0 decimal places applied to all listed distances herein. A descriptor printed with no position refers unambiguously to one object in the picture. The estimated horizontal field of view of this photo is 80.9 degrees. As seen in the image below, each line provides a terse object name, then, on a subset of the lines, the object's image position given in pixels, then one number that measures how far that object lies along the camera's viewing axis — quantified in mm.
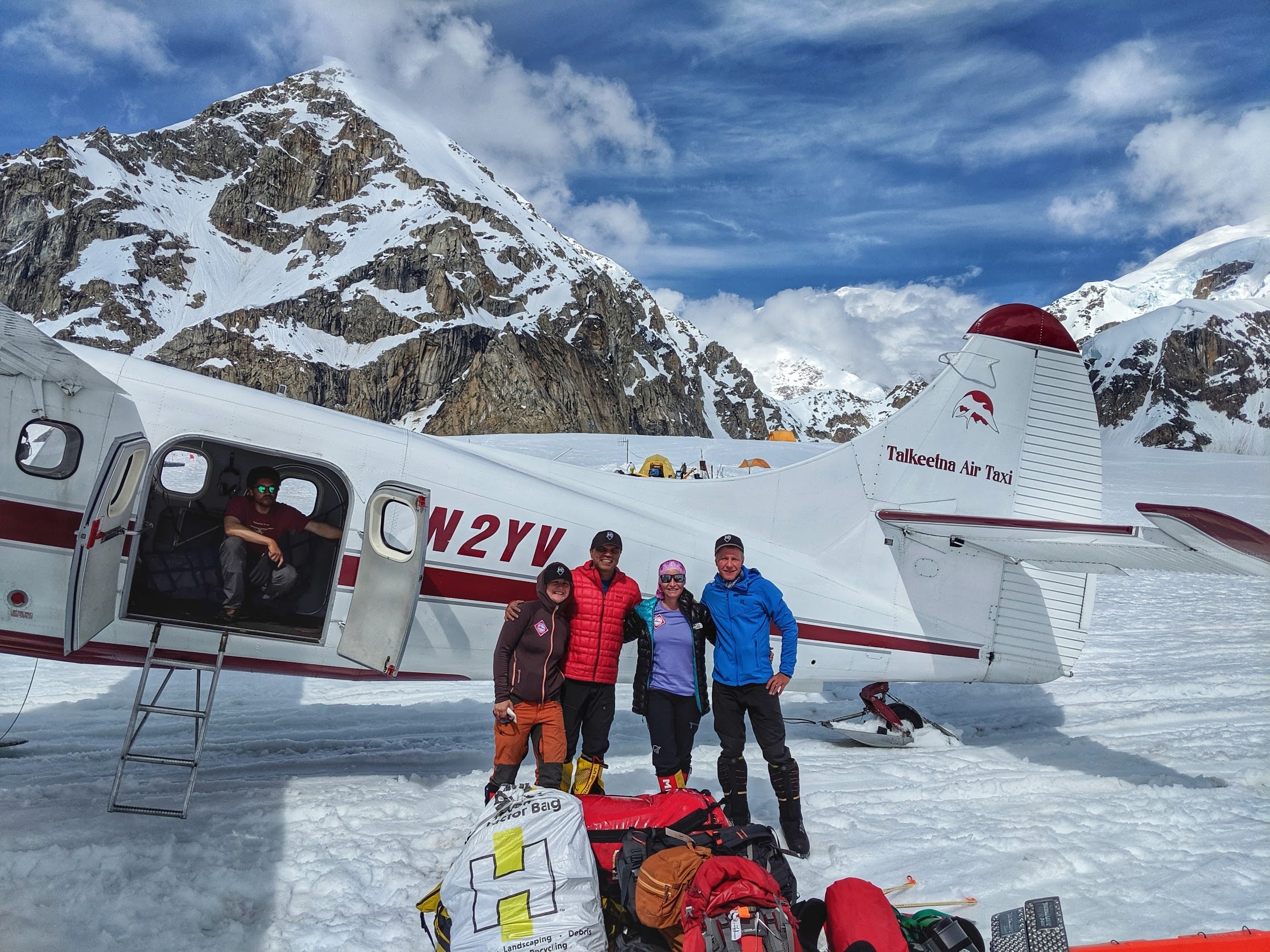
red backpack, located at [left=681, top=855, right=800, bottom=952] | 2586
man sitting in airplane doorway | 4453
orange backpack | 2848
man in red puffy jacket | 4379
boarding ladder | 3789
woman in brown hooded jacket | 4176
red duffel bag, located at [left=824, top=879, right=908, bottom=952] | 2693
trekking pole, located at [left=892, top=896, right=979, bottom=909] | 3670
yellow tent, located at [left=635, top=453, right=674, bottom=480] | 24250
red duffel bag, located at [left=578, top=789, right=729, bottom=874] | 3328
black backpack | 3203
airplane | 4273
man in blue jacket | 4328
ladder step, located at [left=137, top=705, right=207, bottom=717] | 4016
